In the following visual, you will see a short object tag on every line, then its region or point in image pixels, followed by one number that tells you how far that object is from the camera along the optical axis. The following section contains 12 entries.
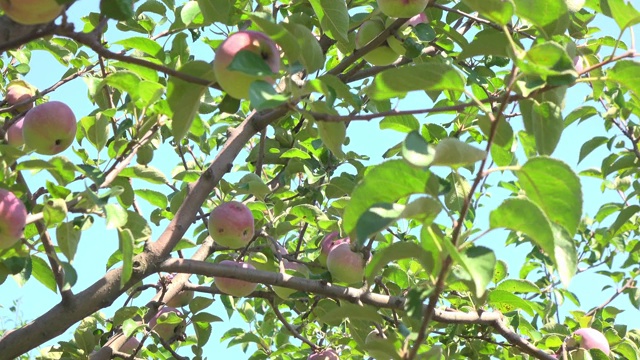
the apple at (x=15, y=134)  4.46
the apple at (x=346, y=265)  4.39
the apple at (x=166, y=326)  4.77
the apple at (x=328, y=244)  4.87
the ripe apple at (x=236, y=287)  4.46
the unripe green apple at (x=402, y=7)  3.58
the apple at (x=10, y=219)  2.92
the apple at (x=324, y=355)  5.00
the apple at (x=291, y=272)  4.34
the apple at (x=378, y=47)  4.05
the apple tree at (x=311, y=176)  2.38
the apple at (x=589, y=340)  4.59
